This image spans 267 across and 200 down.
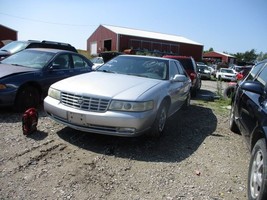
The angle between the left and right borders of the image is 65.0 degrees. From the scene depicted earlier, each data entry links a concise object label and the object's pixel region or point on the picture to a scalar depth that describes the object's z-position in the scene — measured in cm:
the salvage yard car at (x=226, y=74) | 1939
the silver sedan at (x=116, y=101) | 318
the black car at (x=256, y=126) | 215
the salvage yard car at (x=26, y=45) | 832
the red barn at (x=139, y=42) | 2891
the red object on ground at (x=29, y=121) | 356
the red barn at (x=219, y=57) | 4604
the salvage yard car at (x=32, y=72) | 442
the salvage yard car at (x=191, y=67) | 799
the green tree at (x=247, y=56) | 5185
